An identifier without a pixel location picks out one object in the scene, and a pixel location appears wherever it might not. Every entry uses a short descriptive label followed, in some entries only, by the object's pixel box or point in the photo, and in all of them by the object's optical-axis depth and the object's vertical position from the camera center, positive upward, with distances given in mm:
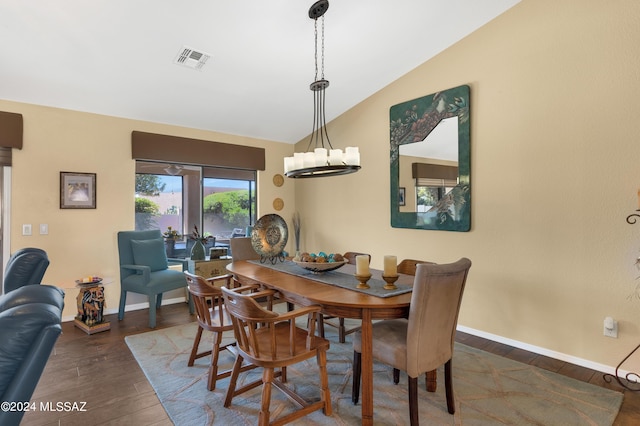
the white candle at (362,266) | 2227 -337
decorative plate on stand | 3168 -196
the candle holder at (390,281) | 2166 -426
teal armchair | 3701 -625
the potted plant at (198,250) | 4430 -452
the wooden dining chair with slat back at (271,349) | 1827 -785
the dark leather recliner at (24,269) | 2242 -355
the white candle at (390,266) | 2189 -332
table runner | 2094 -471
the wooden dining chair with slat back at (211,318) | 2348 -754
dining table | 1887 -489
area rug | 2035 -1223
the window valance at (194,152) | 4250 +891
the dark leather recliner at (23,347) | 1059 -423
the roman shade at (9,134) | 3418 +850
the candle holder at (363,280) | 2219 -429
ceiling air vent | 3146 +1526
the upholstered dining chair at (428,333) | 1817 -671
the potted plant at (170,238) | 4828 -319
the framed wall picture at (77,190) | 3771 +298
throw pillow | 4027 -456
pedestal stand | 3453 -961
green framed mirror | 3449 +588
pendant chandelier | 2631 +437
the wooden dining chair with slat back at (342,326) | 3020 -1047
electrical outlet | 2578 -872
